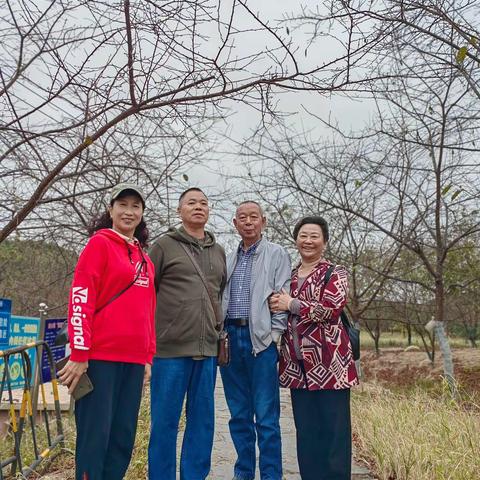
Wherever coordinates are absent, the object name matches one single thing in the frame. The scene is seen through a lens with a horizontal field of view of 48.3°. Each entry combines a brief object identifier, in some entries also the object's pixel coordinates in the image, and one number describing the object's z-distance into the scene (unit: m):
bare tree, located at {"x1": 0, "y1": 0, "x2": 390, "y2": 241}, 2.91
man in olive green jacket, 3.09
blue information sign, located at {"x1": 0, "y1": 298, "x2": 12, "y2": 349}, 4.28
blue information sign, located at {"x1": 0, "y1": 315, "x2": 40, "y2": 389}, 4.73
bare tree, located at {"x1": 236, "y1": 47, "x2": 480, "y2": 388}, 7.00
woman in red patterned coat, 3.06
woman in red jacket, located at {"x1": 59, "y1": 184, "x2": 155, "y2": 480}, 2.59
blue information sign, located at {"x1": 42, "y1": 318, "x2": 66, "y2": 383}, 4.91
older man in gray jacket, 3.34
